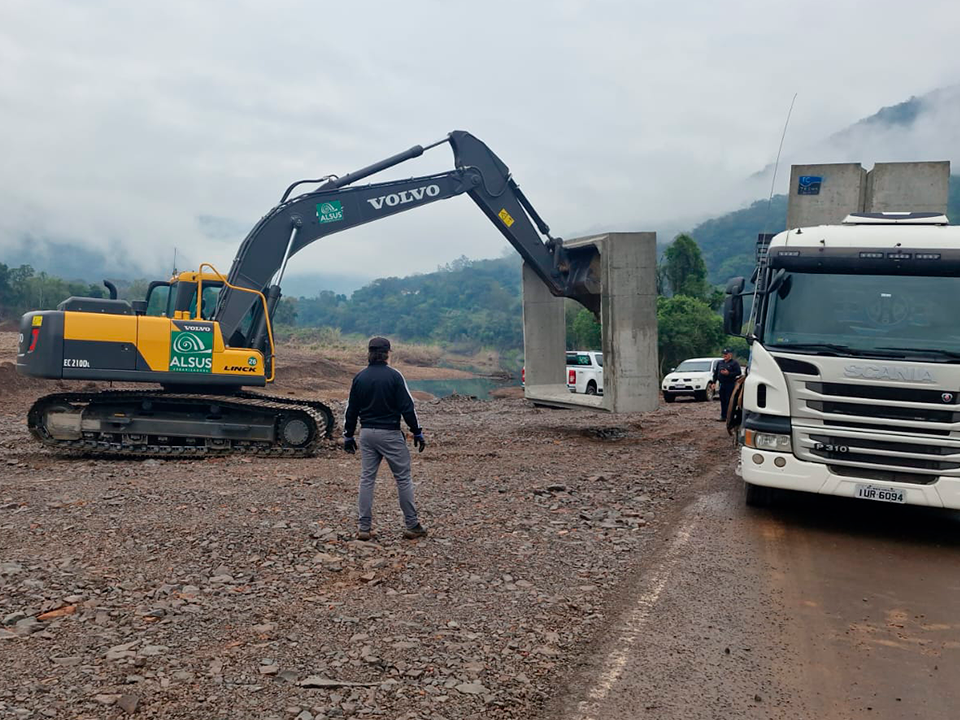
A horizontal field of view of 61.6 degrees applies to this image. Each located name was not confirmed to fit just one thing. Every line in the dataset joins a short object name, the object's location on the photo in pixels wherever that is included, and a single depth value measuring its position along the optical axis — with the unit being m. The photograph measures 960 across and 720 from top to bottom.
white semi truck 7.50
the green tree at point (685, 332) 38.94
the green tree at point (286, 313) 74.75
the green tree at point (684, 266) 49.44
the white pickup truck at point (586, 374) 22.67
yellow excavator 11.12
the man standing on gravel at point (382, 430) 7.14
